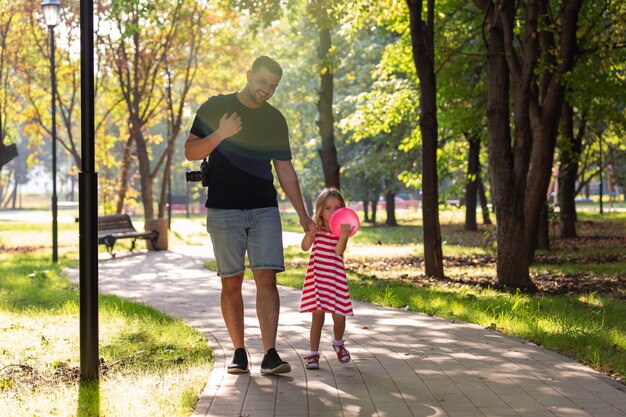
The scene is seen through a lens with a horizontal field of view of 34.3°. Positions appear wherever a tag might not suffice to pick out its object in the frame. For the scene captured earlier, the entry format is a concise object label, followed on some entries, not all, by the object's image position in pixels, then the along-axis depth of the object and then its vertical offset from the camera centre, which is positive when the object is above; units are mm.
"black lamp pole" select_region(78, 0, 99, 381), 6535 +50
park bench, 22938 -636
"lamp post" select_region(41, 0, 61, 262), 20000 +3582
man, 6871 +66
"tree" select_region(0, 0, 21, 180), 29062 +4583
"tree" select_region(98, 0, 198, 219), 28812 +4305
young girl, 7199 -564
